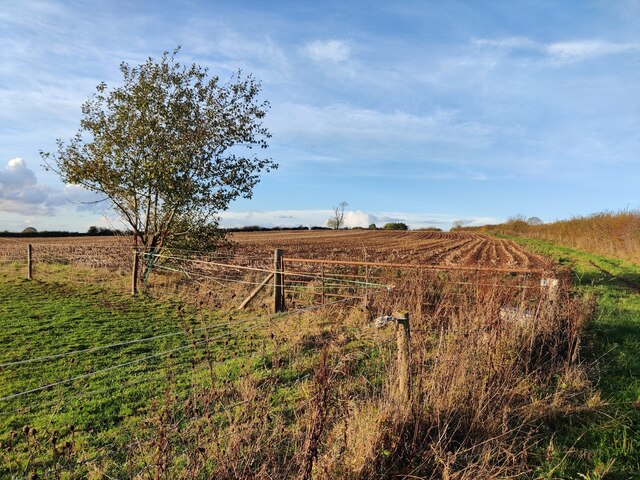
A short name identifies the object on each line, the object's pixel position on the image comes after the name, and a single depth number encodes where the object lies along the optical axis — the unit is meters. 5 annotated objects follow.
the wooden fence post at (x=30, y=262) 15.74
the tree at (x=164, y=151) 14.52
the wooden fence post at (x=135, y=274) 13.79
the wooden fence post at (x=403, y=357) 3.89
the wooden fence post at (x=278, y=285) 10.71
